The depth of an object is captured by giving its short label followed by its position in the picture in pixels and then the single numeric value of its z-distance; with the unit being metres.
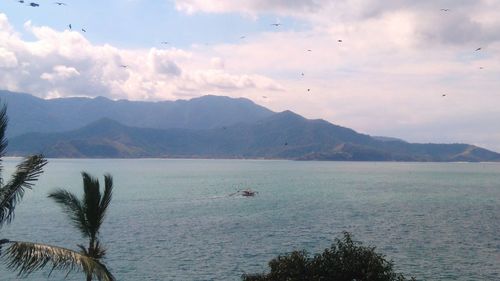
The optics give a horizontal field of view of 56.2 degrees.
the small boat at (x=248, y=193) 155.48
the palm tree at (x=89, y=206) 18.08
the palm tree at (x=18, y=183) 14.17
